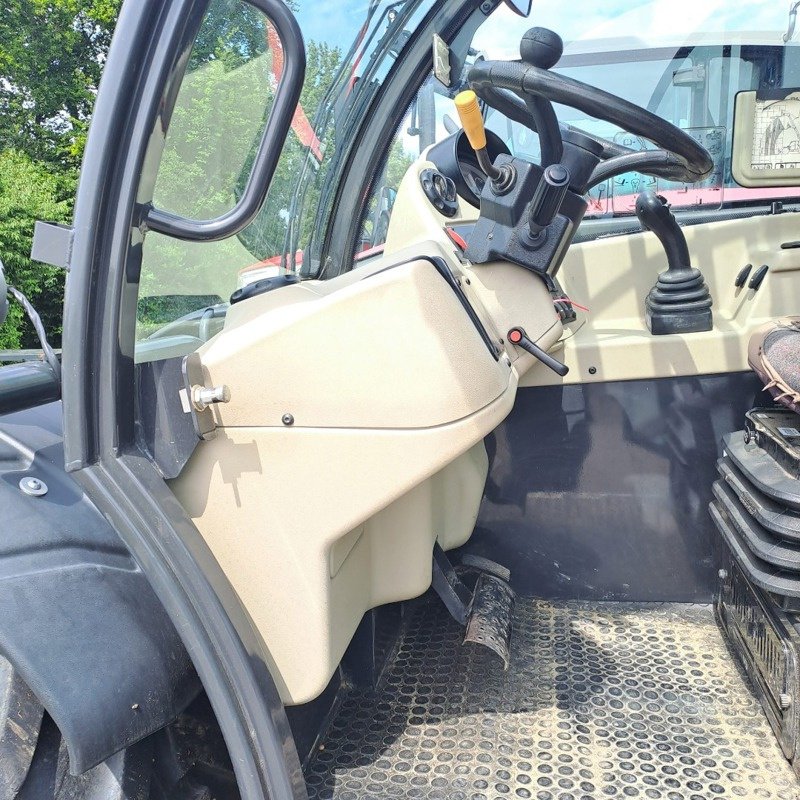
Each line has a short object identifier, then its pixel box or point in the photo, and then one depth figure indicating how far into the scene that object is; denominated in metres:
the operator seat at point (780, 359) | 1.37
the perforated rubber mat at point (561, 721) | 1.27
